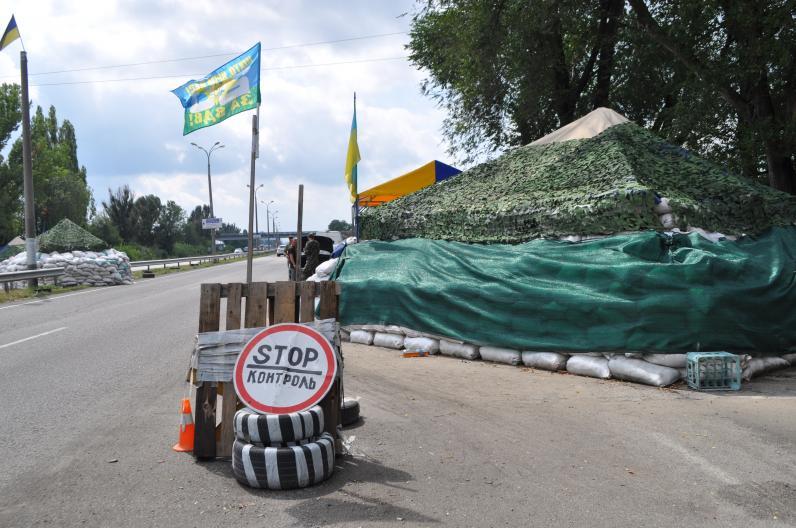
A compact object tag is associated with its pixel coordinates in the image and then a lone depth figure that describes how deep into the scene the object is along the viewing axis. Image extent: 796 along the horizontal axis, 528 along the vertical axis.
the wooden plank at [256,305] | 4.61
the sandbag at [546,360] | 7.73
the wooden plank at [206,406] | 4.50
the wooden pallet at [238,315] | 4.51
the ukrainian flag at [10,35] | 19.03
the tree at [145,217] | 67.25
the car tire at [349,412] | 5.36
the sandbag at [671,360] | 7.01
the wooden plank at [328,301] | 4.70
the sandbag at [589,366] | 7.34
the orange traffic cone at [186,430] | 4.71
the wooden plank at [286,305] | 4.64
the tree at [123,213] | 66.12
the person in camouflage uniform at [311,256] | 14.95
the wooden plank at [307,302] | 4.64
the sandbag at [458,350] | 8.57
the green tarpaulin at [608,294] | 7.19
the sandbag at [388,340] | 9.49
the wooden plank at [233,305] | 4.65
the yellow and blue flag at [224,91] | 8.52
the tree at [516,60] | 16.83
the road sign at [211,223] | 54.16
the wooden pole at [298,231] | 6.93
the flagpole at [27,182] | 20.47
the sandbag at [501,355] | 8.12
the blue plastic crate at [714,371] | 6.72
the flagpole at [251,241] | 6.14
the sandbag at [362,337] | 9.93
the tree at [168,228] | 70.94
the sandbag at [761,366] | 7.27
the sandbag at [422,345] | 9.00
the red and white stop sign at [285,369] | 4.28
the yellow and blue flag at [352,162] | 11.81
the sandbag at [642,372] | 6.93
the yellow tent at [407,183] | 16.12
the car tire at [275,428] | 4.02
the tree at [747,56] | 12.50
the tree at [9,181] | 44.03
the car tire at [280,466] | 3.95
